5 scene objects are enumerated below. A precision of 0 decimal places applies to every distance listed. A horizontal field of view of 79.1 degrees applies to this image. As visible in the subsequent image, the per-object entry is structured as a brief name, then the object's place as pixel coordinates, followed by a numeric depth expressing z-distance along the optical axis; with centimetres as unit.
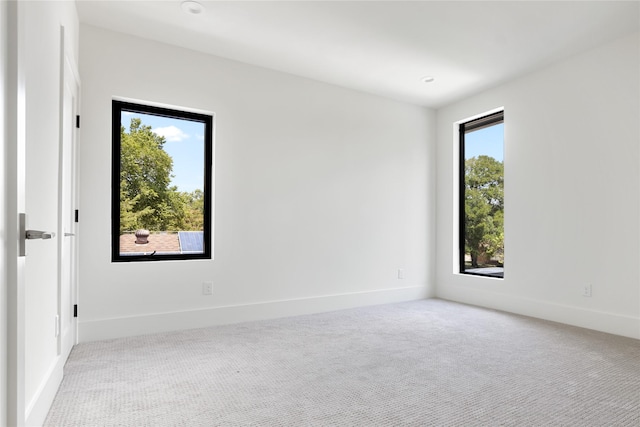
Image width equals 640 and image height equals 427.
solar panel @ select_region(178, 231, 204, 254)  358
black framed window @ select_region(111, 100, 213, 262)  332
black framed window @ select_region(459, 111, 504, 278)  443
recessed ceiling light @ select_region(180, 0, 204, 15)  283
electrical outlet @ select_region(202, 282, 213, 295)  356
